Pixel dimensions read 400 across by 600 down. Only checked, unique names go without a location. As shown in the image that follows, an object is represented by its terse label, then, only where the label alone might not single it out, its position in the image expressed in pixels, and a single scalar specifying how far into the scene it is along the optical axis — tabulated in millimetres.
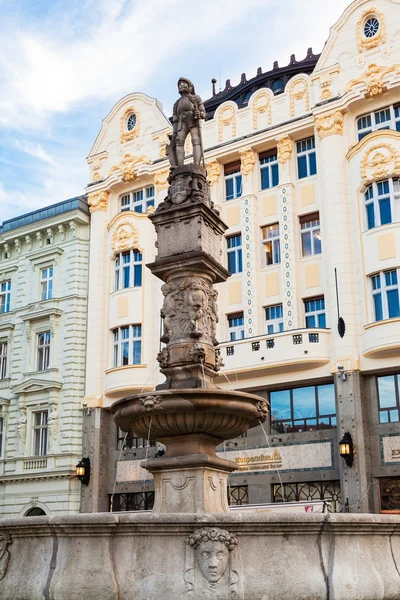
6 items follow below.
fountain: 7465
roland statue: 14836
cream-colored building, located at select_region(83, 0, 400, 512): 26484
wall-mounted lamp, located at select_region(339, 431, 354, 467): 25125
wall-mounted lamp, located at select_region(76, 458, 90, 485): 31562
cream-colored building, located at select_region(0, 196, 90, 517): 33438
